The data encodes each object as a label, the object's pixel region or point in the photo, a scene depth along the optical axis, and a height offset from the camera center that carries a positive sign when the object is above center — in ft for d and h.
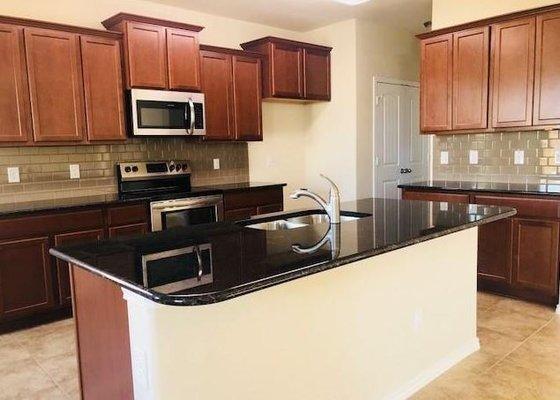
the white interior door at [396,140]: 18.79 +0.35
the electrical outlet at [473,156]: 14.57 -0.33
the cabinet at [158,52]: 12.94 +3.01
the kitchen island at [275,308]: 4.82 -2.00
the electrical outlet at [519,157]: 13.52 -0.36
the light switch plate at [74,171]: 13.21 -0.36
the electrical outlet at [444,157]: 15.20 -0.33
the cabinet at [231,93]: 15.08 +2.04
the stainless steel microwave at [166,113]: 13.14 +1.25
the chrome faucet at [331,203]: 7.43 -0.85
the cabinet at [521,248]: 11.47 -2.68
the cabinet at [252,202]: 14.74 -1.61
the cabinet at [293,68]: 16.44 +3.08
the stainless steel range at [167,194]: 12.97 -1.12
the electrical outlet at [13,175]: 12.17 -0.39
